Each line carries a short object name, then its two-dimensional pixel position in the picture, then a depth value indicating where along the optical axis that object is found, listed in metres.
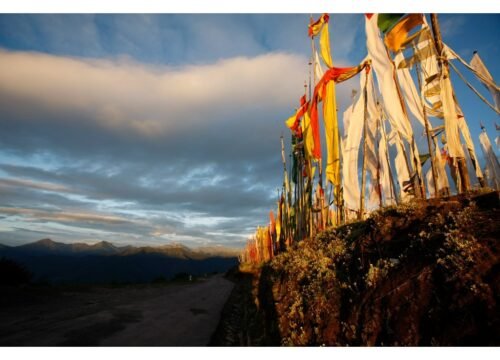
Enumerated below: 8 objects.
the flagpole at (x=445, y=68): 6.62
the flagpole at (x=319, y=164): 13.67
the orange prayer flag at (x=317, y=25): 13.28
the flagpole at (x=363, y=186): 8.73
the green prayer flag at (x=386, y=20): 8.48
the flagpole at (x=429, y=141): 7.02
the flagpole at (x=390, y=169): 9.12
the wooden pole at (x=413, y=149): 7.78
